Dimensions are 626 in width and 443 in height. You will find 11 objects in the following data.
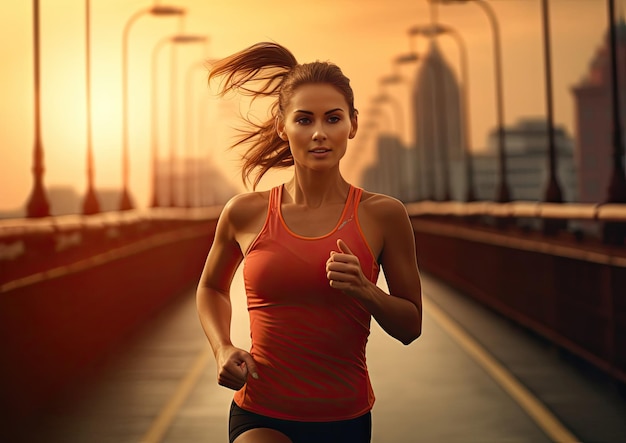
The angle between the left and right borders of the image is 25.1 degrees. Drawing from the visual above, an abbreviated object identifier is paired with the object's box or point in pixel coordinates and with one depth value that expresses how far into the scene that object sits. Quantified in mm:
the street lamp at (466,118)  49500
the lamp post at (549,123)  29484
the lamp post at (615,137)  21422
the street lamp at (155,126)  51094
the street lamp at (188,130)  71750
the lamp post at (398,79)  60009
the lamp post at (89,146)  35625
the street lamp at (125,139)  44284
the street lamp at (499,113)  39469
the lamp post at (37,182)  26125
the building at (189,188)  63594
